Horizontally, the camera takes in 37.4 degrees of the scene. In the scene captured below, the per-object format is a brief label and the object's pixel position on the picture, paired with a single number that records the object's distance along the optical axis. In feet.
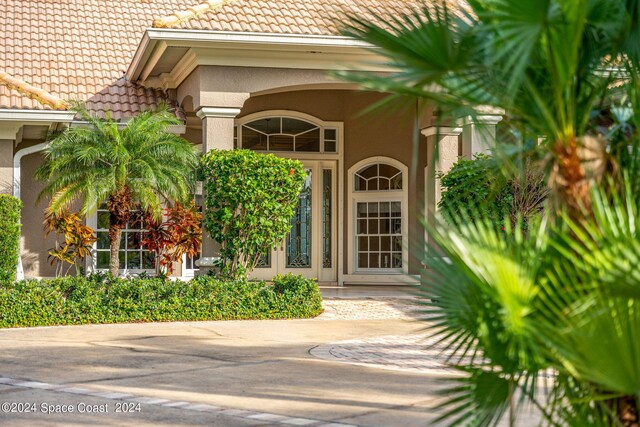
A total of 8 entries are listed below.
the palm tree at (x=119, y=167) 44.57
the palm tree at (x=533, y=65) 13.55
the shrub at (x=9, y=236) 43.84
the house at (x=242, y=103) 48.32
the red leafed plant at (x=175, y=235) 49.08
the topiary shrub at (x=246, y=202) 45.50
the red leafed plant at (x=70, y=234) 50.98
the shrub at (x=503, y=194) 45.65
